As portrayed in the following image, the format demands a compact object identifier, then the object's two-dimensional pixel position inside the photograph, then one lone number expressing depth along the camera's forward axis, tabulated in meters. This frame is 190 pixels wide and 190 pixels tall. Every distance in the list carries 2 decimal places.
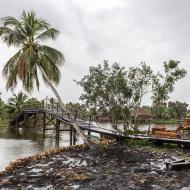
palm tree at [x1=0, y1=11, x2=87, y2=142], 26.31
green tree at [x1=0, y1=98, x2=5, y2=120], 61.99
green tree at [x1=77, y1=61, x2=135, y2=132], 31.16
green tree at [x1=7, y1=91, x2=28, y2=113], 63.75
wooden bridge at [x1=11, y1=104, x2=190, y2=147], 21.63
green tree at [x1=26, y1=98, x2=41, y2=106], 66.93
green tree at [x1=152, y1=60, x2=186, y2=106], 28.81
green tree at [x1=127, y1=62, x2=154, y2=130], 30.79
